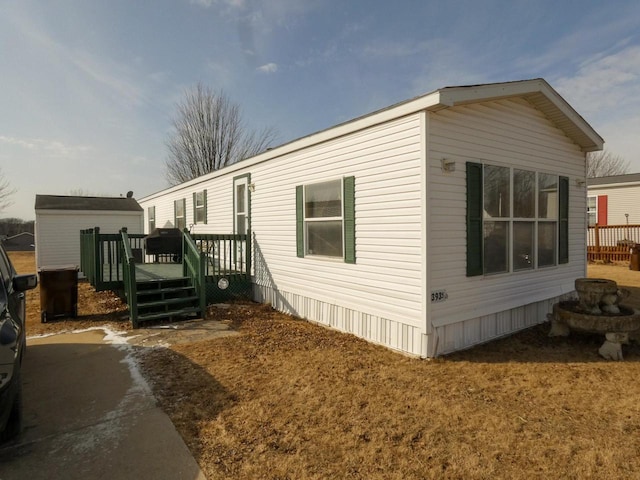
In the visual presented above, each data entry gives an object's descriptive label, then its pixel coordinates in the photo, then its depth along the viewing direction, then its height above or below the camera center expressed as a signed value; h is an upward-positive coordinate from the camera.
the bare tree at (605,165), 34.59 +6.50
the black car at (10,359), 2.45 -0.87
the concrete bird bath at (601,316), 4.51 -1.15
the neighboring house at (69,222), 14.34 +0.65
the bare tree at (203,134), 22.31 +6.66
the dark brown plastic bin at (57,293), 6.72 -1.08
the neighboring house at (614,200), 15.44 +1.41
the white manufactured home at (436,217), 4.48 +0.25
